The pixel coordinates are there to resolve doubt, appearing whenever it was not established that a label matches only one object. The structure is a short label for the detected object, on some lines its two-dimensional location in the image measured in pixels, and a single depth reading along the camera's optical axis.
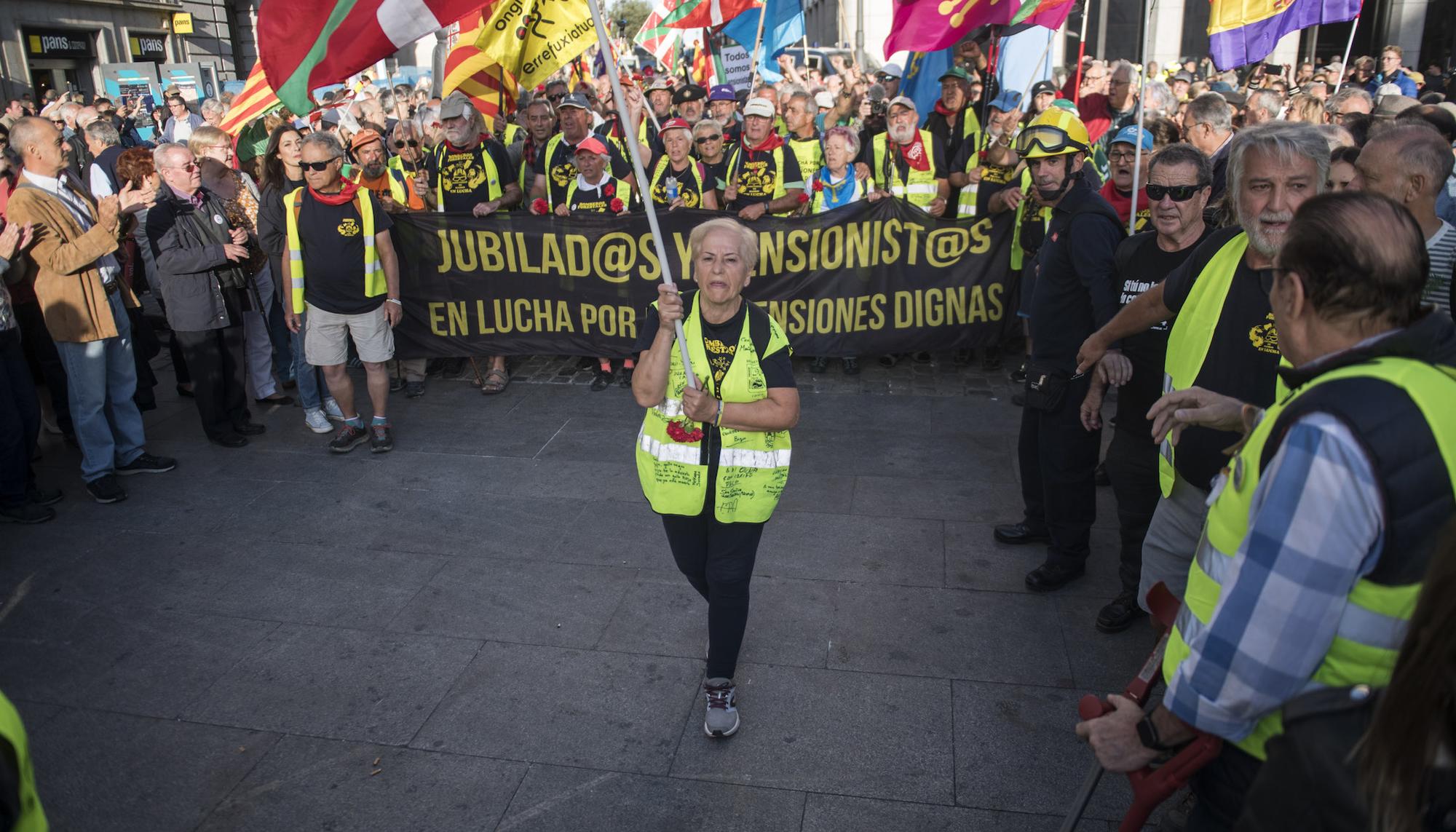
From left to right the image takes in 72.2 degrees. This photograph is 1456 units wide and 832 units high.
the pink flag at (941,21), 6.68
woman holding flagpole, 3.27
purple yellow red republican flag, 7.38
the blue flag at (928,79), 9.71
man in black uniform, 4.38
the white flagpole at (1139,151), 4.69
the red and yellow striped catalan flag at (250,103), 7.43
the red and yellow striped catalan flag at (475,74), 6.92
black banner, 7.45
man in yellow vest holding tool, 1.60
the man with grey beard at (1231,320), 2.96
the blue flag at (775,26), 10.72
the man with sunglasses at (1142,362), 3.87
